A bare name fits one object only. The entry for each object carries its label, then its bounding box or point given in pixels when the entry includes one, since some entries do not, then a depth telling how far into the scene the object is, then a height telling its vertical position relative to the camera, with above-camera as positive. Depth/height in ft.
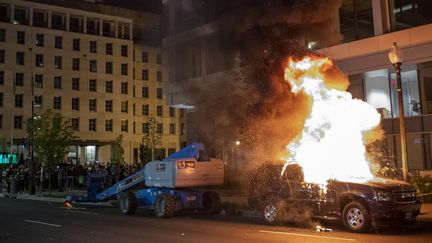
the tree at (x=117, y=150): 193.26 +12.89
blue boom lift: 49.39 -0.44
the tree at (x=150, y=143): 152.87 +13.25
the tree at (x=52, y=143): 95.96 +8.14
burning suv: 35.76 -1.96
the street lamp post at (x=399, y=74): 46.83 +9.82
